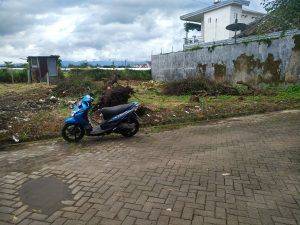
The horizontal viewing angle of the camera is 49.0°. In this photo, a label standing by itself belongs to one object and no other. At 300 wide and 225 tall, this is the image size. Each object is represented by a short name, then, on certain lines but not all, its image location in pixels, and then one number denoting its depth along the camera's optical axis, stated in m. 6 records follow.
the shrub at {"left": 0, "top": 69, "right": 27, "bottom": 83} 27.77
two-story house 32.78
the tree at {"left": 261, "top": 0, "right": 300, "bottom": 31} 11.09
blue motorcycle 7.79
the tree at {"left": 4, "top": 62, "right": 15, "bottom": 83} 27.73
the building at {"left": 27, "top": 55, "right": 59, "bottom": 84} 24.69
